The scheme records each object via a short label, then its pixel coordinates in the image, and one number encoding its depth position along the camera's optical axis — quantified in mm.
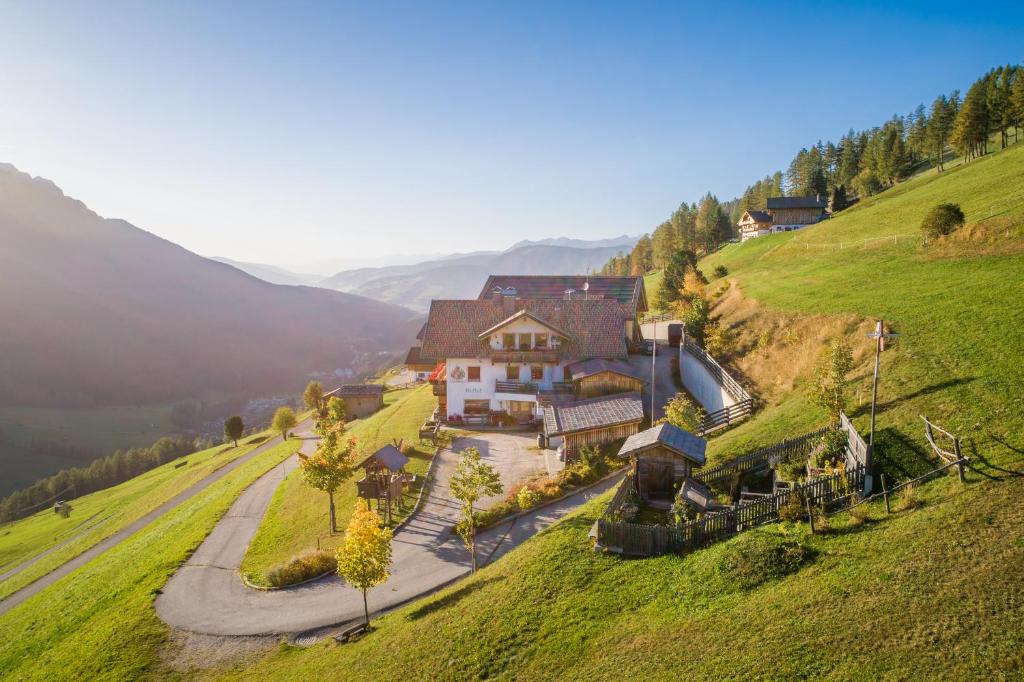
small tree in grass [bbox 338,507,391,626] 20828
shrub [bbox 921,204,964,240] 43938
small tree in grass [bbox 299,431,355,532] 30828
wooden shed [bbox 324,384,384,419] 72600
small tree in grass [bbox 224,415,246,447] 89125
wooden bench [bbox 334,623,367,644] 20219
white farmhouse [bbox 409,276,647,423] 48938
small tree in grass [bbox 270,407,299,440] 72812
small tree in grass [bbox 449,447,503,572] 24856
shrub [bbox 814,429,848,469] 22781
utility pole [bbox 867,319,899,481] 19422
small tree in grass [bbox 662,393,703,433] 31578
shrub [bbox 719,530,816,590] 15594
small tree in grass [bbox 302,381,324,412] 84500
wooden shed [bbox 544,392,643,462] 36750
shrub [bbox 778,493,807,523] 18750
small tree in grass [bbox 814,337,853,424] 25906
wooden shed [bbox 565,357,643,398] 45531
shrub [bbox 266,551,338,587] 26406
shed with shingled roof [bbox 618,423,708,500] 25031
